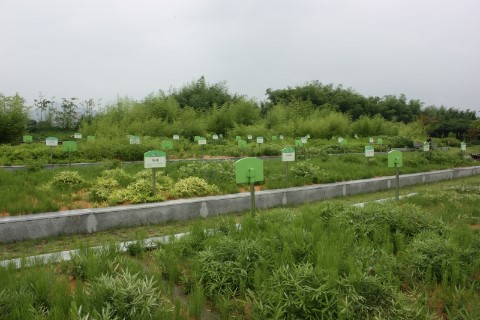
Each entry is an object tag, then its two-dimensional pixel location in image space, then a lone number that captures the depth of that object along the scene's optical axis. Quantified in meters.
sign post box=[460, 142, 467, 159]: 13.85
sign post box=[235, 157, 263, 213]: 4.49
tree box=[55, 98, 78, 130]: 28.16
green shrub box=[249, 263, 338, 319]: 2.21
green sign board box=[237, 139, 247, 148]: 13.96
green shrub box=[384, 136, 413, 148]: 21.92
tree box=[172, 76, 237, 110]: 31.00
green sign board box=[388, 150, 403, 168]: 6.32
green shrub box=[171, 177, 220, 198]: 6.24
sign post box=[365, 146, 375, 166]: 8.98
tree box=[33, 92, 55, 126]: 28.41
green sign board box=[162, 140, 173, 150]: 9.20
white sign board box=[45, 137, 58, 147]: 9.86
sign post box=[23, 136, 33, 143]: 13.29
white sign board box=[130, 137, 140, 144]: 12.44
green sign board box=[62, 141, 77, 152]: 8.75
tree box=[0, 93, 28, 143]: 16.56
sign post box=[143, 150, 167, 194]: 5.74
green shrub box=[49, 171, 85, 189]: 6.60
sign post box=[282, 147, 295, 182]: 7.04
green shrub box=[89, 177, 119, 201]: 5.88
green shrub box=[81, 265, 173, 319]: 2.08
